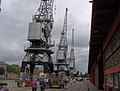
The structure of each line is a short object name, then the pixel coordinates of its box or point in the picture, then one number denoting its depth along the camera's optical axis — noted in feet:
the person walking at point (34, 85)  36.54
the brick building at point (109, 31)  17.33
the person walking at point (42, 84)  38.23
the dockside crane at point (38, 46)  93.57
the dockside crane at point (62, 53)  157.82
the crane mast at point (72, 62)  221.81
